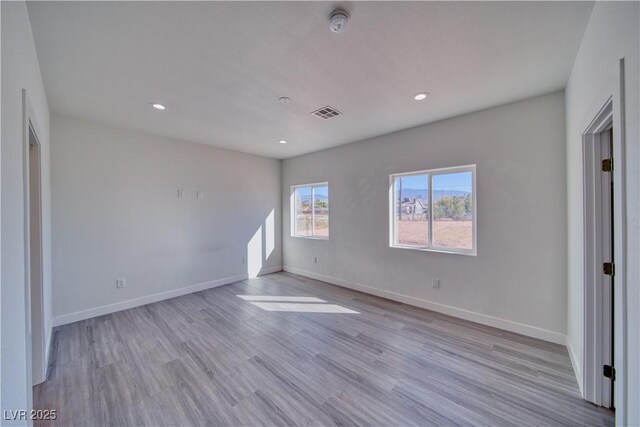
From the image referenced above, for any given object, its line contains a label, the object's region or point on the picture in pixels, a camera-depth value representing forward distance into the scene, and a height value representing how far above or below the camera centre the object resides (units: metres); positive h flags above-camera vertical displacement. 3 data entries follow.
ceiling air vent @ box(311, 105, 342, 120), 2.99 +1.26
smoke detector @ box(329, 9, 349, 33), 1.53 +1.22
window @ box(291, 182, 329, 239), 5.09 +0.03
